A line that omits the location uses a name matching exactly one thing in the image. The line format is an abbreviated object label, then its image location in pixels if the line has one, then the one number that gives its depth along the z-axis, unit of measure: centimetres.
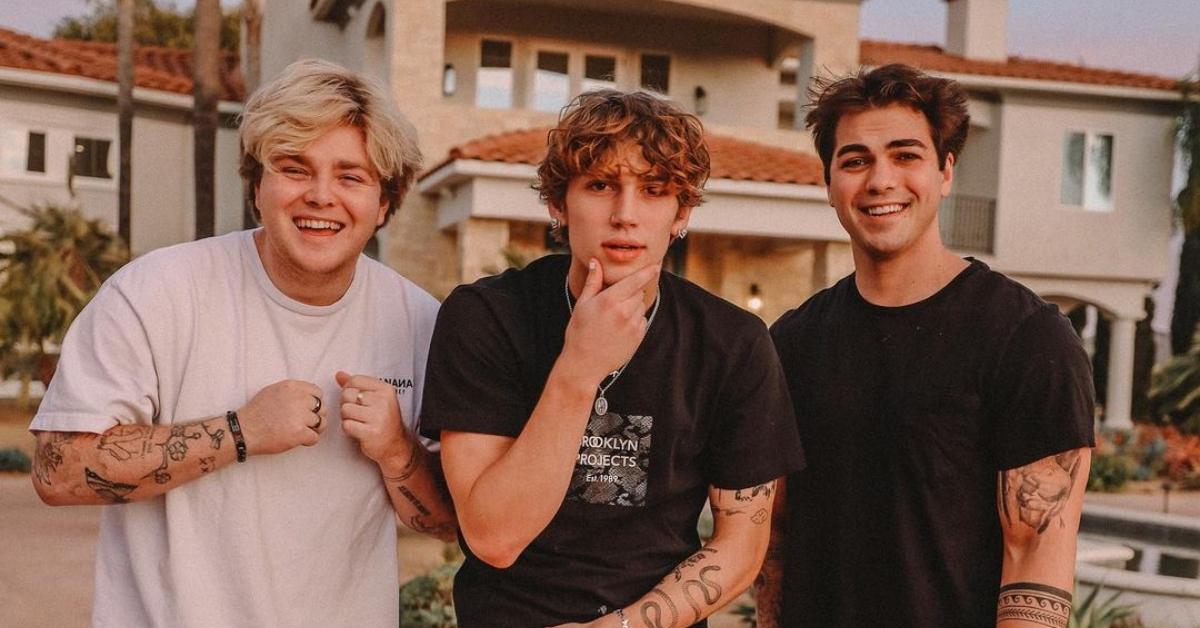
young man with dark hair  255
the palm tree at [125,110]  2073
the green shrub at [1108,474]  1567
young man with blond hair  252
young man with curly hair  234
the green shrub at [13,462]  1425
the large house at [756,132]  1575
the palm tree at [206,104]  1791
